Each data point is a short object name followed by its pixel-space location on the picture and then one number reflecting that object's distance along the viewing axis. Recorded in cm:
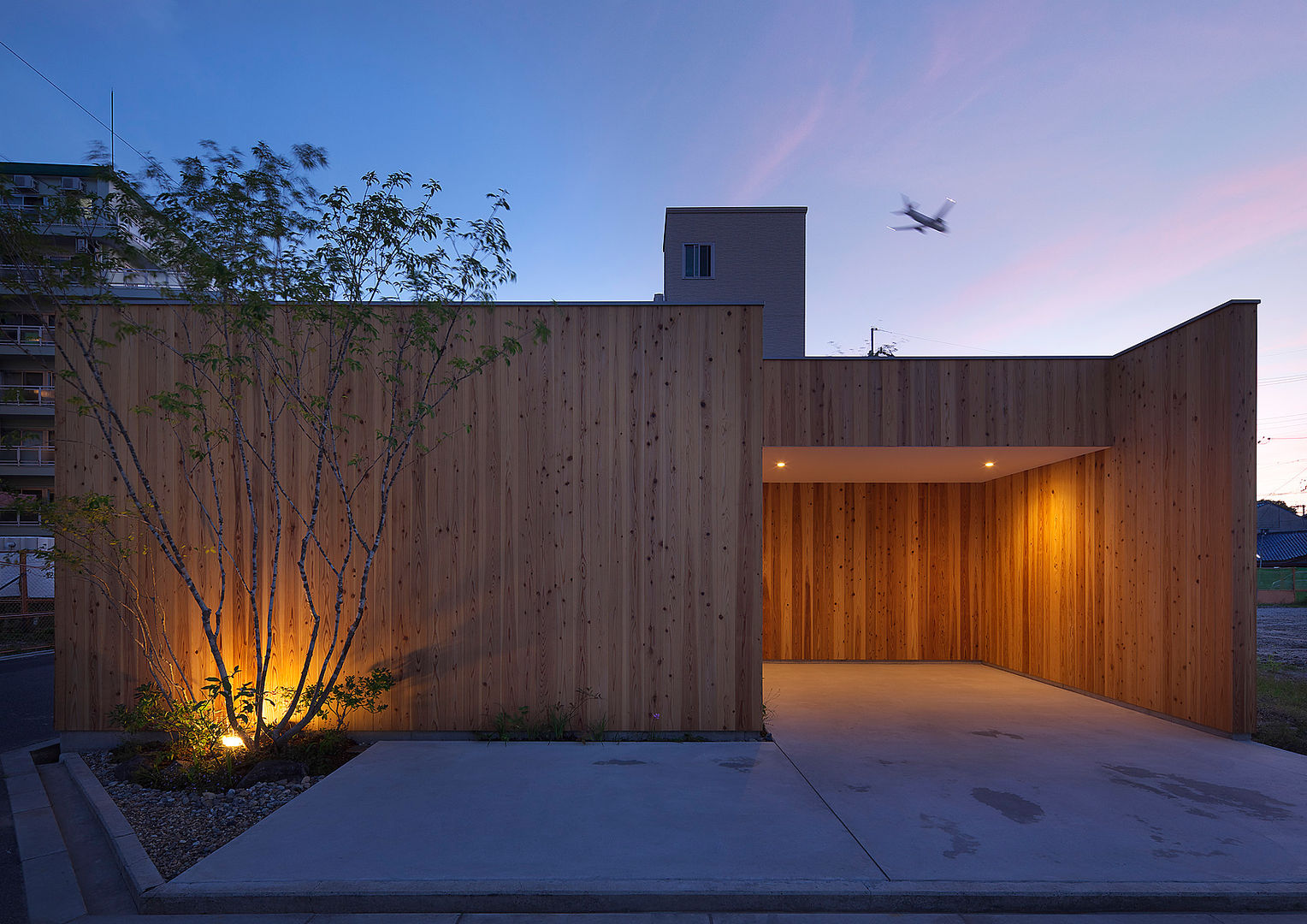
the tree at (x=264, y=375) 429
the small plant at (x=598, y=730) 486
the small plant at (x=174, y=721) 433
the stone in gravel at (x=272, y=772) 401
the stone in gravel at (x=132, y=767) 421
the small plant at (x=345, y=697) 475
